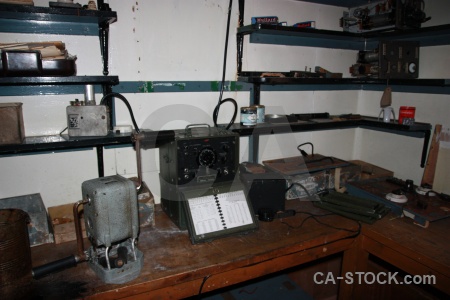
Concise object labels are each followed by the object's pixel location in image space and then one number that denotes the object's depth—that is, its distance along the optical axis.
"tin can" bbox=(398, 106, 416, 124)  2.03
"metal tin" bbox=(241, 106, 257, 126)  1.89
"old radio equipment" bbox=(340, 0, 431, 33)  1.93
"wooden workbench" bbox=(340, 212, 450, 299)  1.35
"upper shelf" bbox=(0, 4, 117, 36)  1.31
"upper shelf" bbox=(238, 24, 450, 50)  1.85
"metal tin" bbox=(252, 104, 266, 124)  1.93
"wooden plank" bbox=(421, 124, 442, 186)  2.04
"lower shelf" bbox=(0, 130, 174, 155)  1.37
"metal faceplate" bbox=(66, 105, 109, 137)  1.46
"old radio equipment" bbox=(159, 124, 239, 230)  1.54
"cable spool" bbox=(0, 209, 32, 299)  1.12
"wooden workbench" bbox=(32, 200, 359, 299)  1.21
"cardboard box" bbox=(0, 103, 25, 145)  1.34
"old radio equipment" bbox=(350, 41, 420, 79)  2.00
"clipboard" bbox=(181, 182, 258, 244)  1.48
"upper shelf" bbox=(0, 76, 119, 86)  1.30
